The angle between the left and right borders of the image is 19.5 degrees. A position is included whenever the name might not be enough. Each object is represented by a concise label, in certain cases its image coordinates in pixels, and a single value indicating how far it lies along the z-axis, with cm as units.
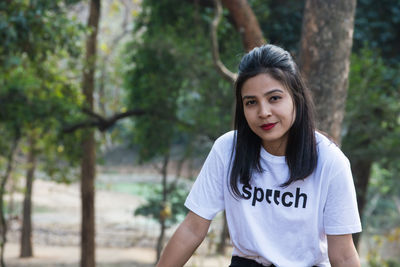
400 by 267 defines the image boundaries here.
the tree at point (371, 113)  874
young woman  291
